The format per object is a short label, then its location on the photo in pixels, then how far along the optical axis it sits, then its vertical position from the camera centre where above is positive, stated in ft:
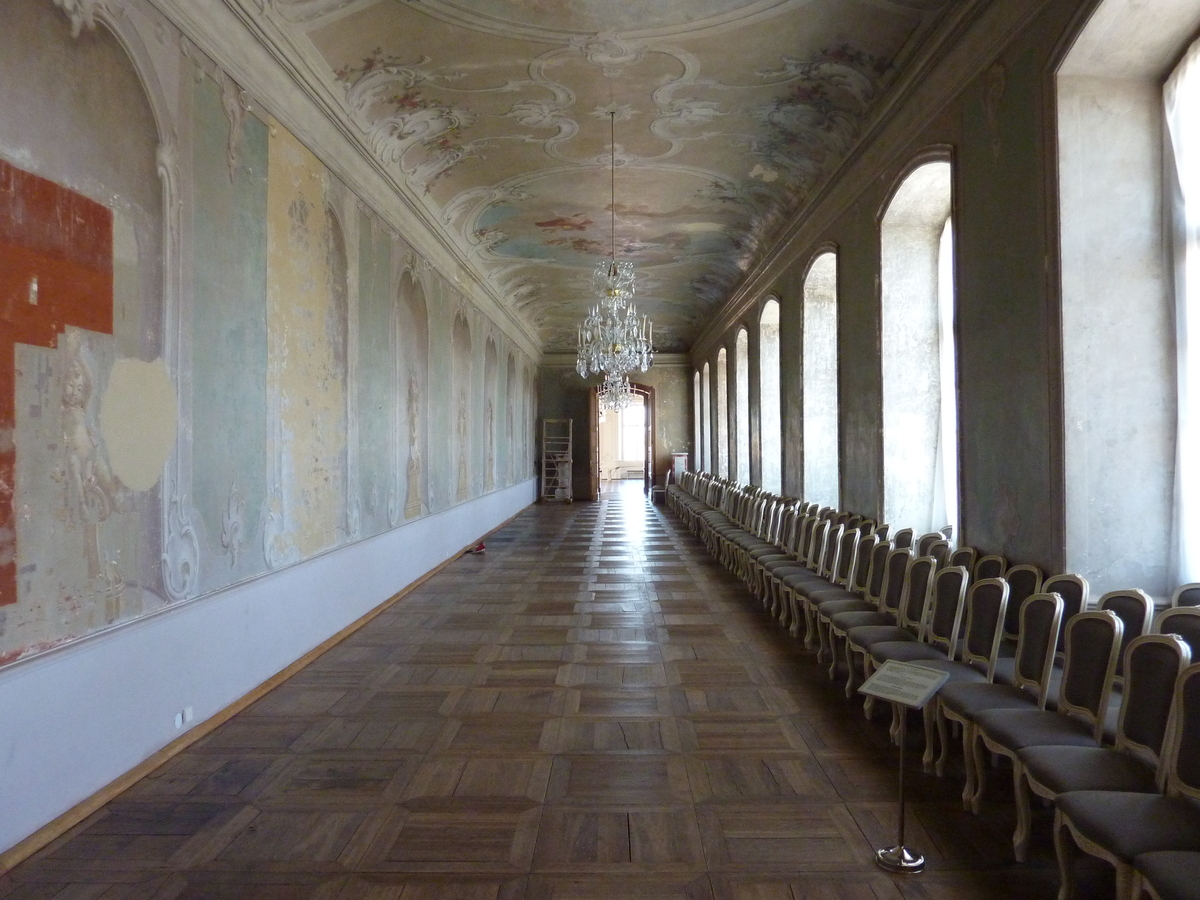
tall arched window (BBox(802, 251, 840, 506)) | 34.35 +2.56
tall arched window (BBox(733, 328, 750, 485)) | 51.03 +2.95
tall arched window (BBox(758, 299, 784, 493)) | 43.93 +2.76
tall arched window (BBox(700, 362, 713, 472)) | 67.97 +2.67
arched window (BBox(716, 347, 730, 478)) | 59.77 +2.55
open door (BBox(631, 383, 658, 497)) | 80.94 +2.40
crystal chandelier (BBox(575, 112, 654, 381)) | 35.09 +5.55
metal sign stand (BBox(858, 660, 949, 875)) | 9.03 -2.92
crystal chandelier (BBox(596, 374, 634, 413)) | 48.55 +3.77
